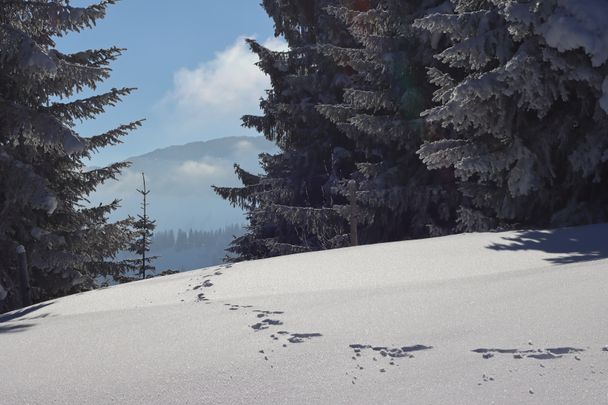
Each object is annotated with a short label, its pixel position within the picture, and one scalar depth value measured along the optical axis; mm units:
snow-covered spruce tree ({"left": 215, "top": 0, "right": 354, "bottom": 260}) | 16828
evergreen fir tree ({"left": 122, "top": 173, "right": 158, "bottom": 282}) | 28691
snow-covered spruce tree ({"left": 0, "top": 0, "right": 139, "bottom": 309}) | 11016
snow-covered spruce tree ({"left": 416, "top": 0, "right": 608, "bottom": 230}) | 8727
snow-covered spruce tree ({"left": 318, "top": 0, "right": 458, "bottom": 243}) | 12828
